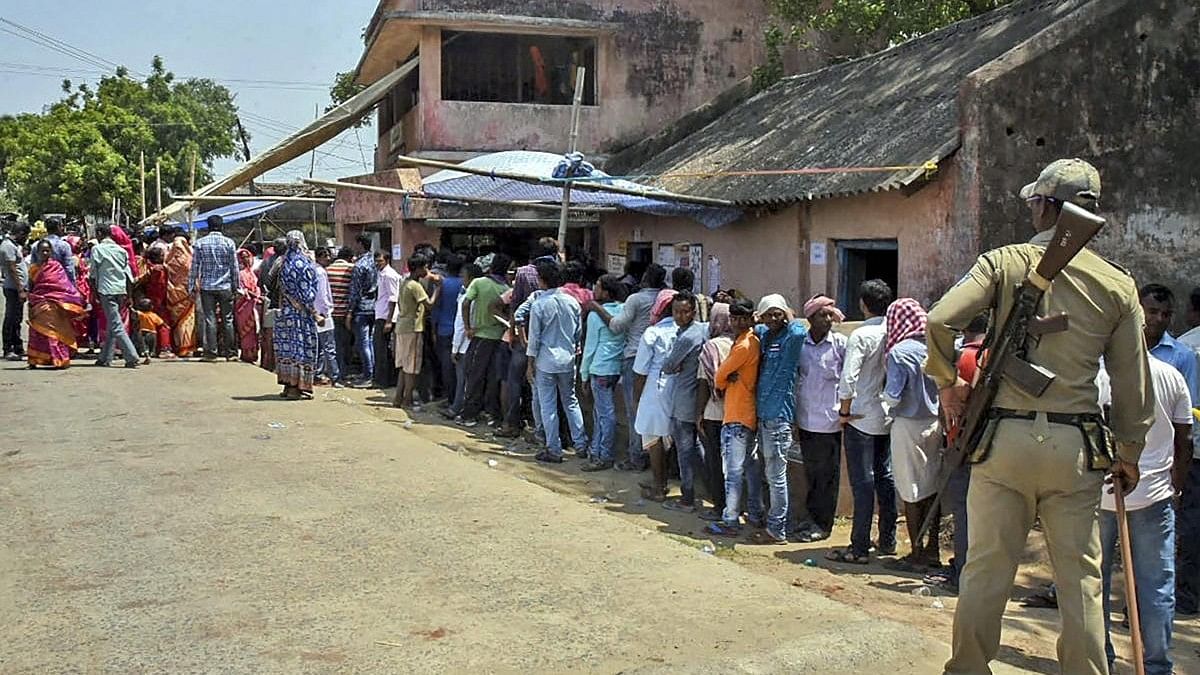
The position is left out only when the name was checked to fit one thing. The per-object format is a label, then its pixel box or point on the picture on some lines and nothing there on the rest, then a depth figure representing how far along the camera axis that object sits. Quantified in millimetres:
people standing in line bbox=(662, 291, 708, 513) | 7957
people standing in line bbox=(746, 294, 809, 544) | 7273
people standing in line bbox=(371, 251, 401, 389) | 12766
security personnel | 3957
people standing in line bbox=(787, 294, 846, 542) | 7332
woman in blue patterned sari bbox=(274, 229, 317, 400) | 10445
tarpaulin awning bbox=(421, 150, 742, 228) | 12016
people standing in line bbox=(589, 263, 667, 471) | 8969
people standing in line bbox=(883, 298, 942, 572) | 6570
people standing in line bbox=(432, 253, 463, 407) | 11766
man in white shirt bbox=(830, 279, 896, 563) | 6969
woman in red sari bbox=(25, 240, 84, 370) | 12289
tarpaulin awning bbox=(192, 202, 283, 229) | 23438
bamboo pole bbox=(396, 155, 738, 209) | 10922
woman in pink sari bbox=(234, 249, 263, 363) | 13555
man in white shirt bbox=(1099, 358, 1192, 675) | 4840
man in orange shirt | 7359
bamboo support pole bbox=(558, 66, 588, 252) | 11195
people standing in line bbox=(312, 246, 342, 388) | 12250
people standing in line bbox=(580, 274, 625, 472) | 9258
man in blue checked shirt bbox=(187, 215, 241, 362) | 12672
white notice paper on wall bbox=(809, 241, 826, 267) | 10891
